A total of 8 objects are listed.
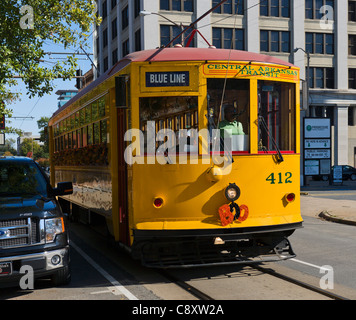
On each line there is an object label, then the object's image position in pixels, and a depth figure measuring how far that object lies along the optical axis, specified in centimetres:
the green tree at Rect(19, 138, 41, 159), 12581
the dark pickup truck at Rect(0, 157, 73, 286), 608
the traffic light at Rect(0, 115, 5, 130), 2160
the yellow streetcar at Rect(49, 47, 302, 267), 691
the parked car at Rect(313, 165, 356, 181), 4103
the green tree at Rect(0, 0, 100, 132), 1359
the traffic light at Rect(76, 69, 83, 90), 3108
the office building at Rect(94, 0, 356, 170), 3878
